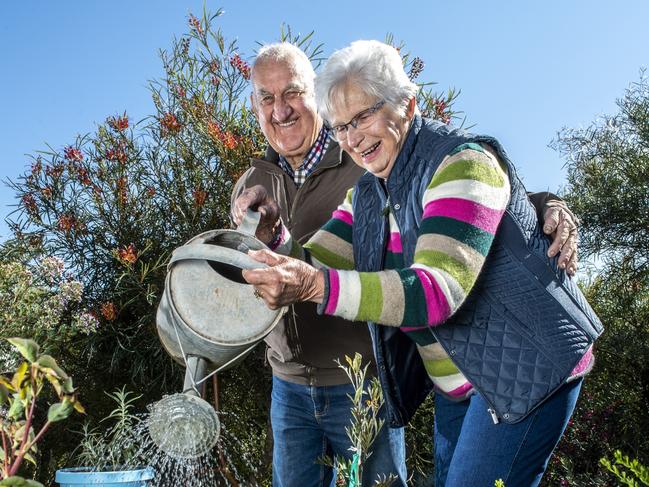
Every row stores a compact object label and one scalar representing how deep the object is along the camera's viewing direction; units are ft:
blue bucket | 8.59
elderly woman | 4.75
